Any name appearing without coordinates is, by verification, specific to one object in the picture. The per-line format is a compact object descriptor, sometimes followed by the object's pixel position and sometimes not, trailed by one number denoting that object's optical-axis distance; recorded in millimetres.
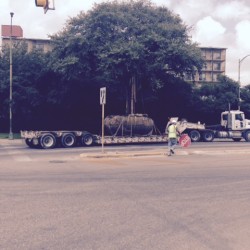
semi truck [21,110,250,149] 17812
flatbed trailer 17466
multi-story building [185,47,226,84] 87051
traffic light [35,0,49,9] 7889
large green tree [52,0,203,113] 22418
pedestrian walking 13568
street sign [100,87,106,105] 13420
